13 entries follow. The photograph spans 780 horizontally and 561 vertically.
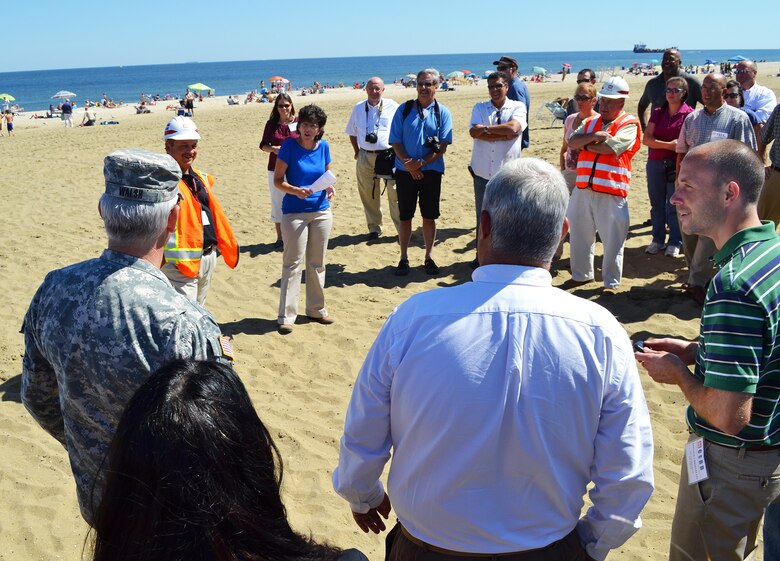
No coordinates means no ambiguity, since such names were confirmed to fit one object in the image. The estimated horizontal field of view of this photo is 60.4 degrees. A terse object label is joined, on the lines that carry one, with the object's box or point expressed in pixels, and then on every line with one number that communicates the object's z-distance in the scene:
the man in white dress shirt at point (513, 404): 1.81
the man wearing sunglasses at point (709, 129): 6.05
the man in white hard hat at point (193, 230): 4.18
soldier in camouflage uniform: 2.12
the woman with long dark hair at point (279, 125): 7.49
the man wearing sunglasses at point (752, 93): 8.23
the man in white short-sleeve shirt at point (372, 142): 8.21
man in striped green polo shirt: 2.03
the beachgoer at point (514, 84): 8.30
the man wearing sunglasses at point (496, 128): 7.02
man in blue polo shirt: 7.06
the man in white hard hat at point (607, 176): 6.11
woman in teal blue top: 5.80
